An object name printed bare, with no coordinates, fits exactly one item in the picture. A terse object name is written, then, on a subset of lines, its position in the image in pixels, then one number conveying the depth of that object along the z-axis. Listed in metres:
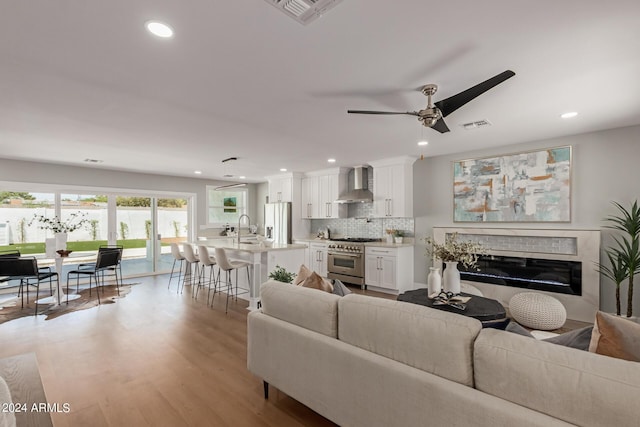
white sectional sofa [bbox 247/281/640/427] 1.21
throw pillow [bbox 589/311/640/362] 1.30
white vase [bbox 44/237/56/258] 5.19
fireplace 4.24
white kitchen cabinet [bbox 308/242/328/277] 7.04
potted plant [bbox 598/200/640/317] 3.71
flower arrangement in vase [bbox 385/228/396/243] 6.32
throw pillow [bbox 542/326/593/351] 1.53
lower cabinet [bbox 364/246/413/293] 5.84
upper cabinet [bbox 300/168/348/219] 7.18
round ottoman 3.78
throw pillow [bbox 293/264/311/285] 2.85
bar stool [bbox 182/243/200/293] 5.76
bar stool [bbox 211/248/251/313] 4.88
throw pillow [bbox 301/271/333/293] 2.66
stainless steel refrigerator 7.83
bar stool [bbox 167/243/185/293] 6.29
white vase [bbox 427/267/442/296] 3.24
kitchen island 5.01
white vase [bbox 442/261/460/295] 3.23
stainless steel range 6.36
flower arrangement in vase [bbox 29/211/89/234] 6.16
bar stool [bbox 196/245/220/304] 5.36
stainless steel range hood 6.62
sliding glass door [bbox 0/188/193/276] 6.17
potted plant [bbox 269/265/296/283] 3.44
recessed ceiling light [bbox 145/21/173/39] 1.87
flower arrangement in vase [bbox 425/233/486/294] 3.21
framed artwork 4.53
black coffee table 2.71
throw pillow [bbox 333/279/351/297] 2.66
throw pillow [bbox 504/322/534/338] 1.62
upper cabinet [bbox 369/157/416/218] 5.95
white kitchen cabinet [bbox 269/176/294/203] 7.86
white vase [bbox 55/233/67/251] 5.24
